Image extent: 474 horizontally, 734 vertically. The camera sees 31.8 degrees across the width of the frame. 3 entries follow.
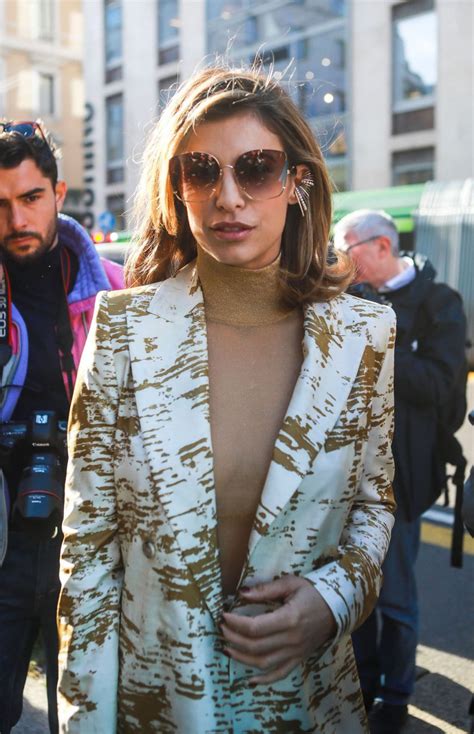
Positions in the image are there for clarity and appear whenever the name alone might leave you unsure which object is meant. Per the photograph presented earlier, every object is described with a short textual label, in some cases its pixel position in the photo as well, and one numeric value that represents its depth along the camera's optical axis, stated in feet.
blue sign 46.63
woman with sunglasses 5.04
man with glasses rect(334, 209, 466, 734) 10.67
